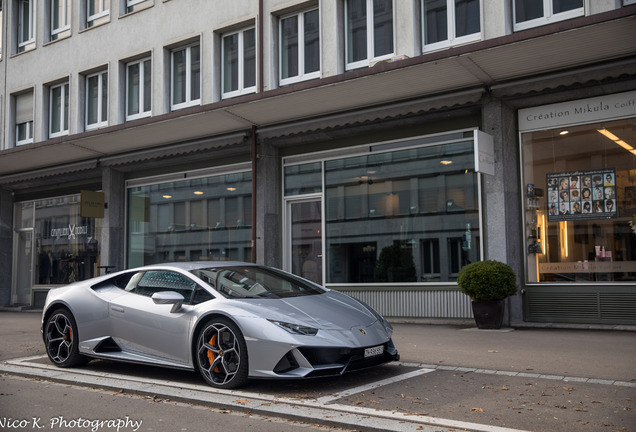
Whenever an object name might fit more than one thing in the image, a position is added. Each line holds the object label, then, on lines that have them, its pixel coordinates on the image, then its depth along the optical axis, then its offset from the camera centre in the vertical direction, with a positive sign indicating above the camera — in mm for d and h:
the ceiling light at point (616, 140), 11445 +2111
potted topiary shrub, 11070 -379
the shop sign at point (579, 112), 11414 +2676
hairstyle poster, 11672 +1205
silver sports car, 6398 -577
